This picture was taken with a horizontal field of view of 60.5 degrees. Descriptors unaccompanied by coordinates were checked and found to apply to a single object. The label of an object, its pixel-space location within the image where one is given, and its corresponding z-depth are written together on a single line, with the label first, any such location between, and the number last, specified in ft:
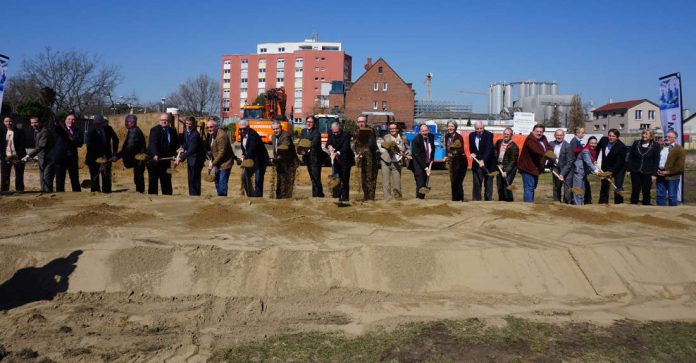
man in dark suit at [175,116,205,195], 33.27
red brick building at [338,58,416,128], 204.74
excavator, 94.79
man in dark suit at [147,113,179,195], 32.86
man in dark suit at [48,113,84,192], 31.99
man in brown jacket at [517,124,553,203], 32.89
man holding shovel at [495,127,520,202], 33.91
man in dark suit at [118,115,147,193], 32.94
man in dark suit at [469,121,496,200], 33.65
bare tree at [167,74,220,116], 195.62
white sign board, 123.85
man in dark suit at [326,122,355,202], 33.14
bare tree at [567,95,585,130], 229.45
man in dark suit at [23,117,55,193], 32.29
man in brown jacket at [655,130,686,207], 34.45
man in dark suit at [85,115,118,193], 32.96
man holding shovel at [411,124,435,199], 34.27
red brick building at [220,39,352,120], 289.33
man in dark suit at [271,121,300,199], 32.76
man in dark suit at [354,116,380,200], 33.73
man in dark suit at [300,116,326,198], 33.60
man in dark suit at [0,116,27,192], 34.22
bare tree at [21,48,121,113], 108.27
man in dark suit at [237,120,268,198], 33.01
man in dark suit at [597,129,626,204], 36.24
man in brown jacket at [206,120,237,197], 32.94
